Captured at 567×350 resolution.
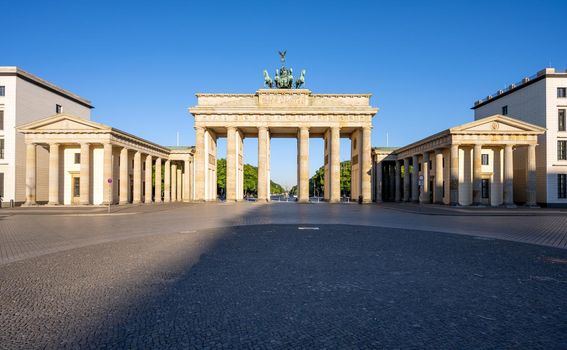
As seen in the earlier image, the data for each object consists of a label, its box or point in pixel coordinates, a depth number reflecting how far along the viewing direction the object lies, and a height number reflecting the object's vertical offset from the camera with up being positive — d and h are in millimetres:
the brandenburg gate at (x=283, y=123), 52625 +8461
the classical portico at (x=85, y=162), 42875 +2297
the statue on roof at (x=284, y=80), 56062 +15948
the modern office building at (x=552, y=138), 43156 +4927
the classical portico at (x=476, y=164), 41094 +1901
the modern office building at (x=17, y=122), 43969 +7400
